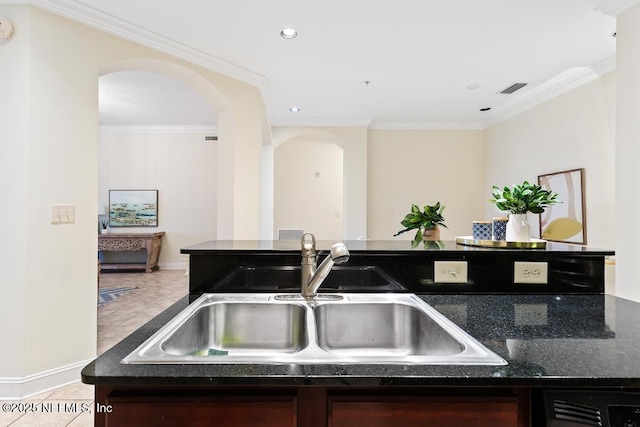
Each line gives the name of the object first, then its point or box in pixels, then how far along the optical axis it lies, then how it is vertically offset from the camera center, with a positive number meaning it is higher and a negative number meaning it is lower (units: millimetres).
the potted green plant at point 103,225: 5634 -179
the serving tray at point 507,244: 1176 -105
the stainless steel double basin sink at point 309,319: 948 -343
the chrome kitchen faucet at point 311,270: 989 -175
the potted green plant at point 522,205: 1251 +50
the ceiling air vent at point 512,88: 3530 +1503
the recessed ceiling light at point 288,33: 2455 +1458
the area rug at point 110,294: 3845 -1053
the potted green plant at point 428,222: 2129 -37
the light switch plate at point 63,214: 2035 +6
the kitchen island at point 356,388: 546 -319
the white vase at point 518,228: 1246 -45
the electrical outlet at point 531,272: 1098 -193
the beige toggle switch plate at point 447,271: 1103 -192
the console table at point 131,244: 5305 -493
